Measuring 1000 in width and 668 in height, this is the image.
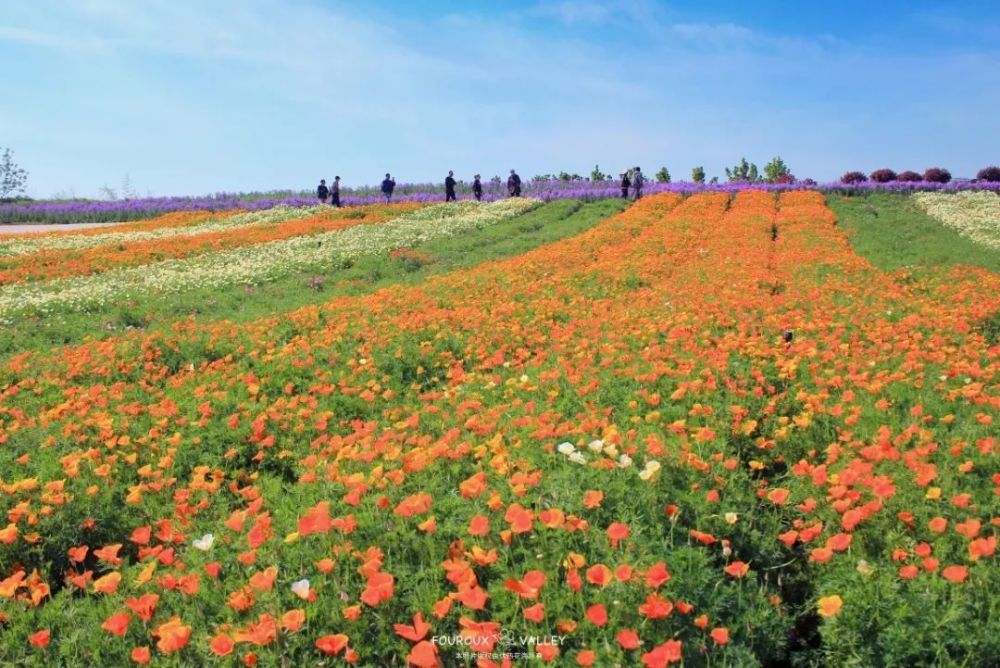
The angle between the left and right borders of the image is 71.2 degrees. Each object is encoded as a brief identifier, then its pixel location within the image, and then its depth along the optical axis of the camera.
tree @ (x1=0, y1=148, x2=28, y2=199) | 66.18
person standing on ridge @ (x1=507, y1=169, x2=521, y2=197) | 38.38
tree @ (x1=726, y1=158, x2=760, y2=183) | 55.12
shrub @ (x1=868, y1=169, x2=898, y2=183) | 43.94
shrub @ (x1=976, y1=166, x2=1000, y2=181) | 44.22
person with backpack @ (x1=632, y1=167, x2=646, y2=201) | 35.28
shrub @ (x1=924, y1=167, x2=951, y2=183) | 43.38
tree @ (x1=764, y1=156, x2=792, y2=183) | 56.12
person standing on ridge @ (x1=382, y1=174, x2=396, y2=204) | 37.44
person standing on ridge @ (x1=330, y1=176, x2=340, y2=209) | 36.26
